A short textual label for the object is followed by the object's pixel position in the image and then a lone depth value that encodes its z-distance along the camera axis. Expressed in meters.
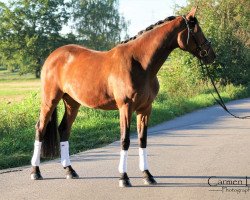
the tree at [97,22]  77.69
